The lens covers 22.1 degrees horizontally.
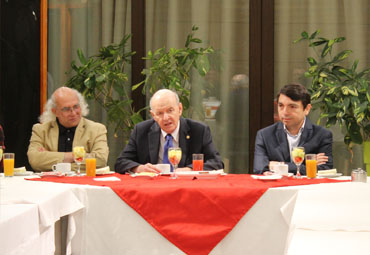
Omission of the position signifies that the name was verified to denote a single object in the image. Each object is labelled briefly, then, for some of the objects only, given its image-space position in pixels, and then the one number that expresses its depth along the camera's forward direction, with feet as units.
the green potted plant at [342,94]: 25.78
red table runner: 15.10
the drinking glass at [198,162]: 18.53
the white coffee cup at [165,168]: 18.44
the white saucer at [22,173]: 18.74
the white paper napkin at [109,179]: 17.05
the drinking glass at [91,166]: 18.15
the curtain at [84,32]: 30.89
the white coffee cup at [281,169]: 17.84
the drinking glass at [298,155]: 17.72
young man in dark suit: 20.19
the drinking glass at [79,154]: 18.20
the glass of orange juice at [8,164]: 18.19
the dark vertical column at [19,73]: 27.81
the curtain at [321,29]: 30.16
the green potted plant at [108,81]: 27.91
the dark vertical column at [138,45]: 30.40
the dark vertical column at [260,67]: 30.22
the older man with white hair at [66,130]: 22.38
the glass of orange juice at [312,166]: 17.63
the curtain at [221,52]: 30.82
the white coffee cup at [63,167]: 18.76
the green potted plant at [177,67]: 27.71
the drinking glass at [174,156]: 17.58
